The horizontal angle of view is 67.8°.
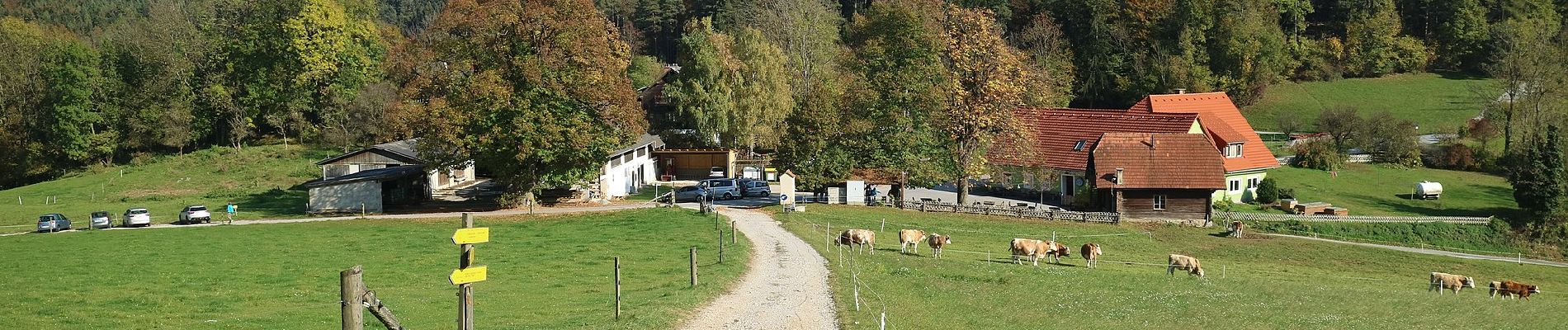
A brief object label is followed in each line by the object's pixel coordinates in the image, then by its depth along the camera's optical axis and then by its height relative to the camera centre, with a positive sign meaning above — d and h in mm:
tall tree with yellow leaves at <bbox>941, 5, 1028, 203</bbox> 54188 +3407
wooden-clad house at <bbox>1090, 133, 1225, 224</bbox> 54250 -960
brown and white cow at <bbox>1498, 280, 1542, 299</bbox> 35312 -4216
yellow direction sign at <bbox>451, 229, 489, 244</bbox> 14414 -847
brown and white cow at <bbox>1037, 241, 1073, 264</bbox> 36875 -2914
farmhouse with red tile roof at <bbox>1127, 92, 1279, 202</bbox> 62094 +1110
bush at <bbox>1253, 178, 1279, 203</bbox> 59625 -1852
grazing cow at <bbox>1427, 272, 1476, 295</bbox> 36062 -4012
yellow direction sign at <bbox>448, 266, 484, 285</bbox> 14062 -1311
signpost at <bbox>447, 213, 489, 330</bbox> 14234 -1262
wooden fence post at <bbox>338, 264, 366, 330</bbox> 12617 -1379
